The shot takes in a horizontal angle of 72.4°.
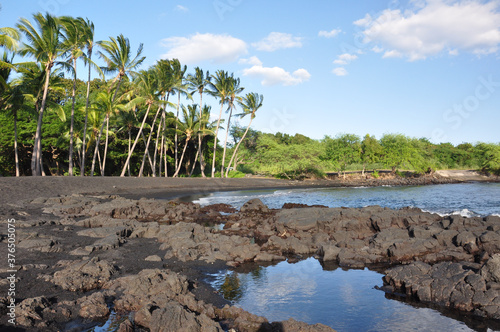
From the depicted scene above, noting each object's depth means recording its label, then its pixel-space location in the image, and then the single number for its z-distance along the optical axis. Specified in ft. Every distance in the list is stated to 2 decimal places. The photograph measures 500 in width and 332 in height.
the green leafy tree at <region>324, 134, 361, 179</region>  207.21
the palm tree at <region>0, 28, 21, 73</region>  76.59
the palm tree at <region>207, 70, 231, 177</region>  152.35
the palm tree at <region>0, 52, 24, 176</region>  85.89
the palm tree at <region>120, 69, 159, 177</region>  122.62
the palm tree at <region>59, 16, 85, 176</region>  92.07
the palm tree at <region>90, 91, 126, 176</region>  111.86
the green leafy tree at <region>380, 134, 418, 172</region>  211.20
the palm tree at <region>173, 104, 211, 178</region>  155.02
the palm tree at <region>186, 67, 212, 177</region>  157.89
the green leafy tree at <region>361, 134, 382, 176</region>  210.59
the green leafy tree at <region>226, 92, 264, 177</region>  162.30
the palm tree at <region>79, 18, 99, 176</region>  97.63
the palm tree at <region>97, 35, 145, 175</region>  104.01
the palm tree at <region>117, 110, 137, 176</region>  132.77
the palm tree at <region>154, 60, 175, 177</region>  129.39
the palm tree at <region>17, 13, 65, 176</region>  84.69
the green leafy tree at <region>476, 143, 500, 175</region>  227.20
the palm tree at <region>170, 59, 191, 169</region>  136.12
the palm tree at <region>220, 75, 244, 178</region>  154.61
